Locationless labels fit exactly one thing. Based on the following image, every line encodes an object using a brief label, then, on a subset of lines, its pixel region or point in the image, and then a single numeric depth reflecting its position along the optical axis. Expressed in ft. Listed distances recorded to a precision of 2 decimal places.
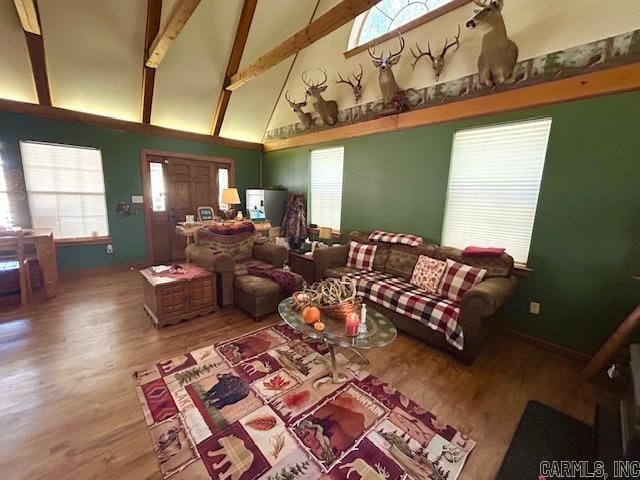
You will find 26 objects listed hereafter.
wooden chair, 10.10
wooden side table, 13.04
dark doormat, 4.66
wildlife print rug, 4.54
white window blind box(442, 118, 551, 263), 8.57
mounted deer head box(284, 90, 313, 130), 15.26
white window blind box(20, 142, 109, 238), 12.82
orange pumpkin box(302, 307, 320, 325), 6.25
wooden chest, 8.80
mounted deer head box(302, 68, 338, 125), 13.91
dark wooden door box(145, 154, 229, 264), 16.37
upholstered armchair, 10.28
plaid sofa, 7.28
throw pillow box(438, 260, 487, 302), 8.32
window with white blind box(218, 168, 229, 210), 18.90
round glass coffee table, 5.80
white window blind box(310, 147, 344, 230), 14.98
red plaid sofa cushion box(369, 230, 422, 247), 10.84
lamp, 15.97
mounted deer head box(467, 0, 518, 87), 7.87
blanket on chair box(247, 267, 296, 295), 10.00
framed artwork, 17.35
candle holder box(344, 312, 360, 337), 5.94
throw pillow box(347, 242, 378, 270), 11.63
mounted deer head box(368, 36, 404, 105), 10.88
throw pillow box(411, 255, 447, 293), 9.23
